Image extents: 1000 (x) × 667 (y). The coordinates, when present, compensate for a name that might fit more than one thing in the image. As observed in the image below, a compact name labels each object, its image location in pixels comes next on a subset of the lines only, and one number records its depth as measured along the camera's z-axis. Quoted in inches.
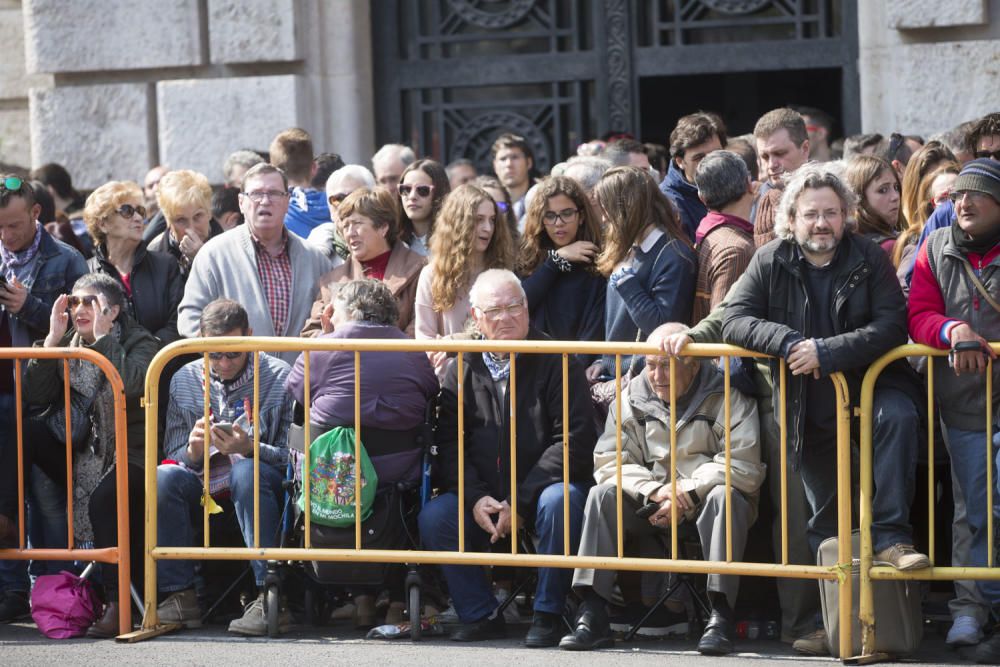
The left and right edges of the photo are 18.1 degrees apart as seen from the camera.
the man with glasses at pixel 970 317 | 448.6
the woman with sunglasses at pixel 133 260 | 580.0
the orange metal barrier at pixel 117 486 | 490.8
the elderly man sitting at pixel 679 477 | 464.0
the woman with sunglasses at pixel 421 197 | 599.7
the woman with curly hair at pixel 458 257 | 541.3
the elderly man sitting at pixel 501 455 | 479.4
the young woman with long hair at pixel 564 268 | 537.0
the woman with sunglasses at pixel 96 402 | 505.9
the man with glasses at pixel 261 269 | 566.3
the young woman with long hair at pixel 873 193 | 525.3
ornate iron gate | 725.1
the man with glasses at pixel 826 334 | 445.8
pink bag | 494.0
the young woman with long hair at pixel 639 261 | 511.1
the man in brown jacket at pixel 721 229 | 512.2
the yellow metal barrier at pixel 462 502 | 449.8
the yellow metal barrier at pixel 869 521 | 443.8
